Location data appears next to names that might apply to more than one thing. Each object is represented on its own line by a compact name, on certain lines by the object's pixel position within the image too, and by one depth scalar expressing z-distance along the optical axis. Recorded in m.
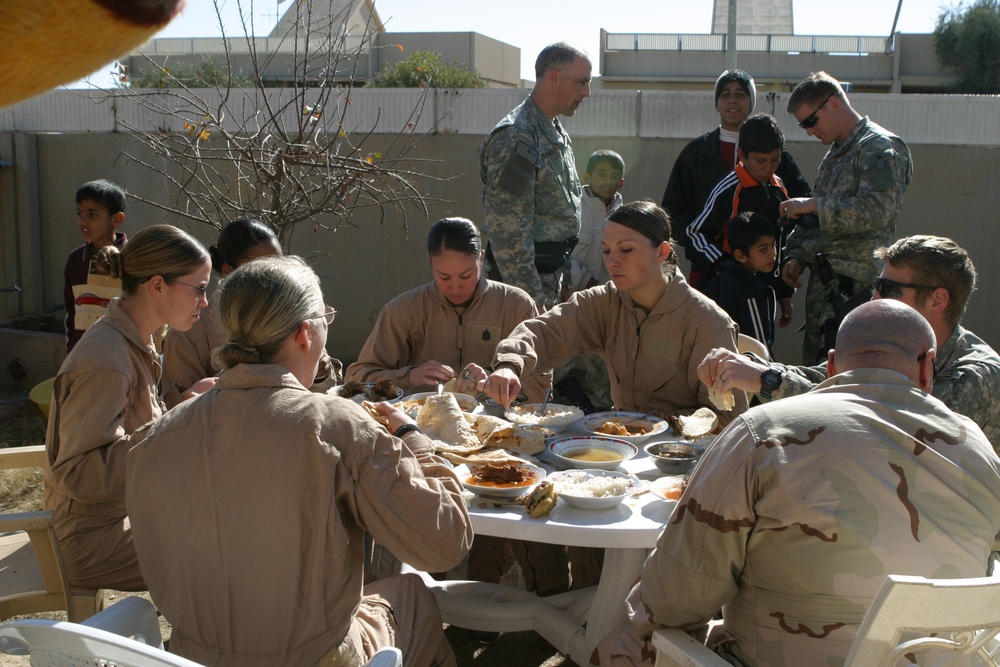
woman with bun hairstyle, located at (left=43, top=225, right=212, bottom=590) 2.46
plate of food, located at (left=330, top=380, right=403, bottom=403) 3.45
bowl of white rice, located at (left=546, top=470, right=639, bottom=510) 2.33
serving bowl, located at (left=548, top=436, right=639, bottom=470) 2.70
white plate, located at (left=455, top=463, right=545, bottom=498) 2.36
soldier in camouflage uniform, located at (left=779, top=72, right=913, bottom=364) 4.61
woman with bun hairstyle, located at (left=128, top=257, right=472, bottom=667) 1.81
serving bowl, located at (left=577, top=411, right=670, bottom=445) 2.95
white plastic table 2.24
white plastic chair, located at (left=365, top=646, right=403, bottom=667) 1.81
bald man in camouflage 1.69
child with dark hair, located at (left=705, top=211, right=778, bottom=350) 4.55
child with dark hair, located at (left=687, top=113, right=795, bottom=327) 4.79
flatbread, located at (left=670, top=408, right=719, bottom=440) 2.92
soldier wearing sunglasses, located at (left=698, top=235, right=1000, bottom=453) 2.57
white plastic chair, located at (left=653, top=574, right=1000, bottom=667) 1.51
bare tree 5.10
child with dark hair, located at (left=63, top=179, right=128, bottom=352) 4.64
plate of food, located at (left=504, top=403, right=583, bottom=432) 3.16
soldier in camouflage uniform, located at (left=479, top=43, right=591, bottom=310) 4.76
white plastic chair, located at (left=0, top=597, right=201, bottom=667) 1.53
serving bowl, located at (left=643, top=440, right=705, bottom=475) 2.63
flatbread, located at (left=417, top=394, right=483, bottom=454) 2.84
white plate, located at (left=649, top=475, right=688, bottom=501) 2.43
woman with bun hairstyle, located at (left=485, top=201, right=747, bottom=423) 3.47
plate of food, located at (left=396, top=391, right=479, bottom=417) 3.20
